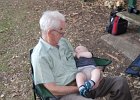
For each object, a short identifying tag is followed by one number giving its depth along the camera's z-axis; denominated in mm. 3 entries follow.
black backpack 5461
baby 2926
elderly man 2910
